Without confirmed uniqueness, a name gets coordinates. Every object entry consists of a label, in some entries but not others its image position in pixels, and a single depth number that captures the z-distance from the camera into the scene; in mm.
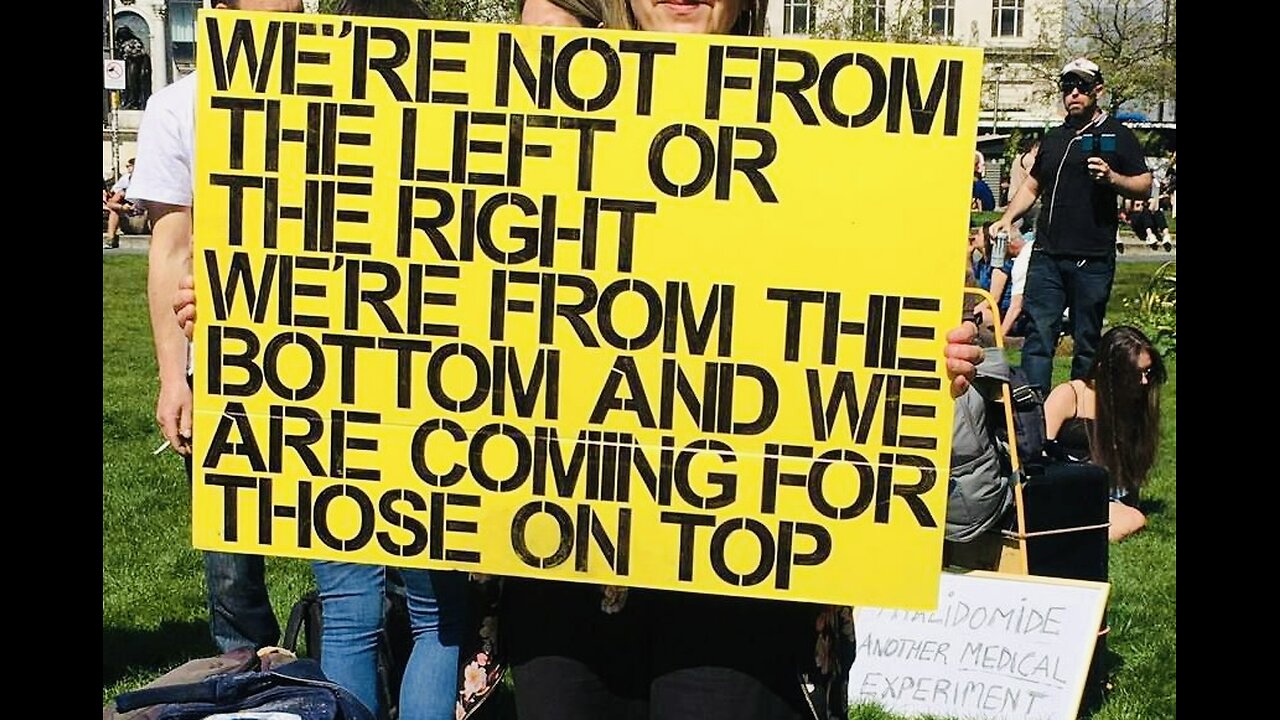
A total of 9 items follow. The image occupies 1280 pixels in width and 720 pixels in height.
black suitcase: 5133
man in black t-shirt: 8953
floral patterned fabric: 2844
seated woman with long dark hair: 6691
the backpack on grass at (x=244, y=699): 3191
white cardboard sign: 4953
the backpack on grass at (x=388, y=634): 4277
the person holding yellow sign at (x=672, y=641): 2664
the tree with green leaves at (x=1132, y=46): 29656
